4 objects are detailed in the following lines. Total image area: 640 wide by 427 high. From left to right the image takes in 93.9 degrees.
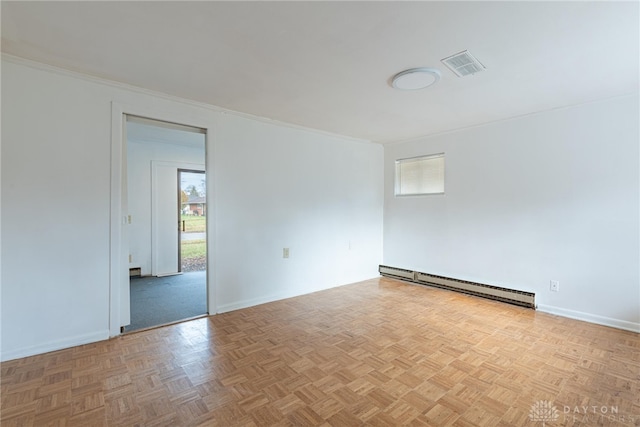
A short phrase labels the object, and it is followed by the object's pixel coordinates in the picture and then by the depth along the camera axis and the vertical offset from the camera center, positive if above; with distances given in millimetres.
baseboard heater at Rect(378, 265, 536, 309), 3611 -1006
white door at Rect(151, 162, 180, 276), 5324 -110
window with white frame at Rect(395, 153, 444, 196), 4526 +608
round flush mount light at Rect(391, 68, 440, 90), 2436 +1151
